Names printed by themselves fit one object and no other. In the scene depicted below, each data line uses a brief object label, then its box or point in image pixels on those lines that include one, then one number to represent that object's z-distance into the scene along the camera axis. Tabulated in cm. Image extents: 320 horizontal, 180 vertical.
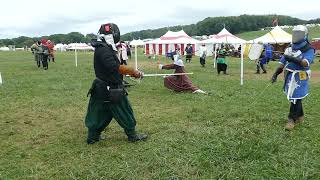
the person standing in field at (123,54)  1754
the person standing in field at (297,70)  695
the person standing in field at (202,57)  2668
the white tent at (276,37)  2472
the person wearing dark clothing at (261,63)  2035
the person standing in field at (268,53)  2139
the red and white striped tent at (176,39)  2623
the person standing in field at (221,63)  1974
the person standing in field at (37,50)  2362
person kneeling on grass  1200
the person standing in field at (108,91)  621
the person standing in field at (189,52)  3193
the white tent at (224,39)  2463
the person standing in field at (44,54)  2317
